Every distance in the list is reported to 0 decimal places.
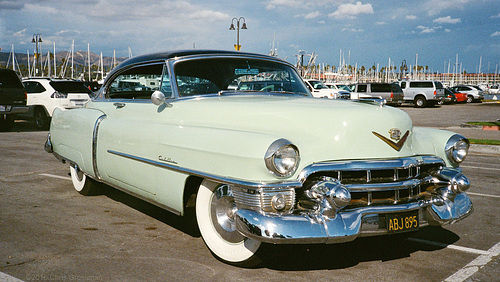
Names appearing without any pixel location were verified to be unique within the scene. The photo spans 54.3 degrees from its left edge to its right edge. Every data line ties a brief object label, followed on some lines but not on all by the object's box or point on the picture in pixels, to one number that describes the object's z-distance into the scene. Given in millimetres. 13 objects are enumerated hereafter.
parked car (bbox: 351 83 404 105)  30844
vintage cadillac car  3303
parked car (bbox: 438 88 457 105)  36906
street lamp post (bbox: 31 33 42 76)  40288
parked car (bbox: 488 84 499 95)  55762
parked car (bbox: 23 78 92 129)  15336
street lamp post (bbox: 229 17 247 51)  30494
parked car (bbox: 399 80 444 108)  33562
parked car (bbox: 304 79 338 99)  26603
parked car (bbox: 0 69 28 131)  14297
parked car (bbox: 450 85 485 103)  41469
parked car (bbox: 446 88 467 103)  40031
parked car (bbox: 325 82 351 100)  32259
